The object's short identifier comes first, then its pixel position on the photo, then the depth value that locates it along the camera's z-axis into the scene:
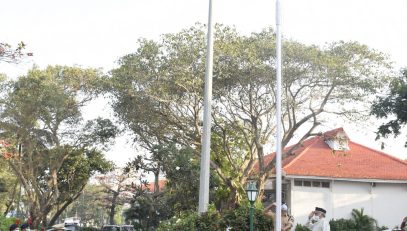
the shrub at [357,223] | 26.61
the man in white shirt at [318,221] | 9.51
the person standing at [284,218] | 10.44
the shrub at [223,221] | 11.03
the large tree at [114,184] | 42.35
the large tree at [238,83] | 20.05
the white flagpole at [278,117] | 9.46
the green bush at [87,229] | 33.53
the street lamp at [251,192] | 13.17
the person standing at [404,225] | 12.61
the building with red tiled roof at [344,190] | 27.78
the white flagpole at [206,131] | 11.36
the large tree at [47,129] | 27.53
